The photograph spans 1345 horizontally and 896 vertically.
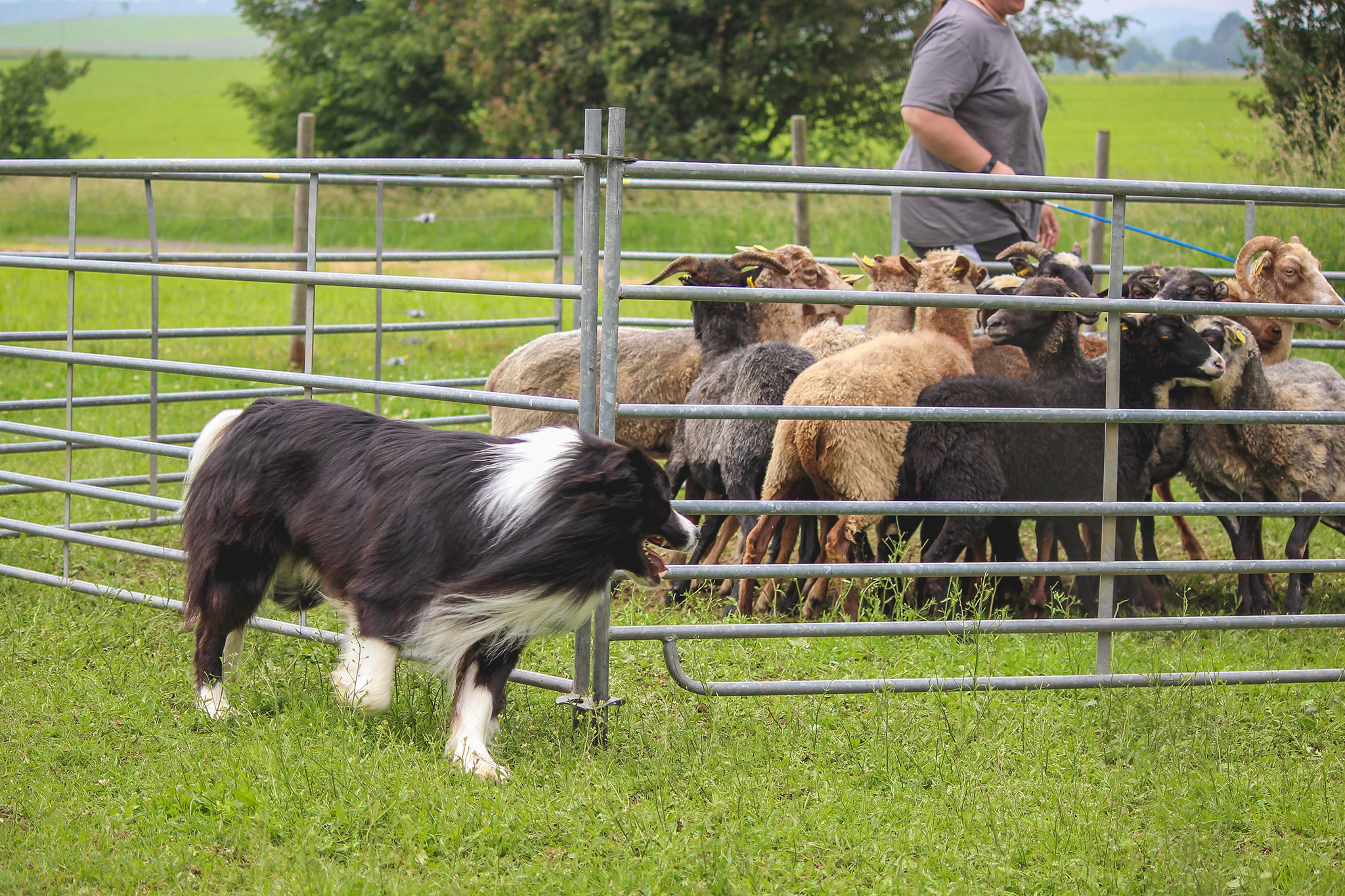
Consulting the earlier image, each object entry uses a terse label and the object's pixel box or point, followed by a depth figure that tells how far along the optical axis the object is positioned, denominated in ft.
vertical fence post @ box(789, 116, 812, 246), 41.70
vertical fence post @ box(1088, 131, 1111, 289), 37.70
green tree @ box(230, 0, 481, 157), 99.81
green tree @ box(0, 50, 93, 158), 100.12
